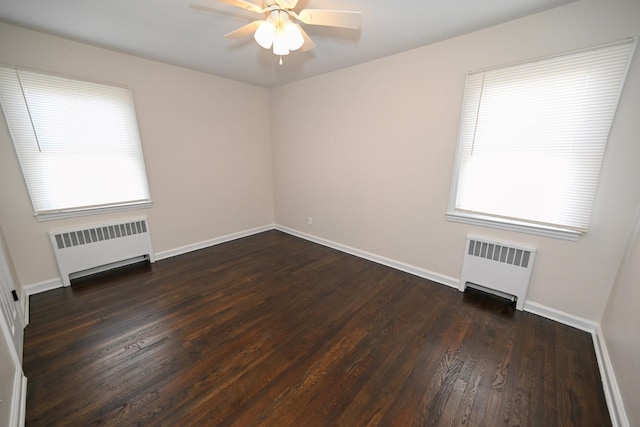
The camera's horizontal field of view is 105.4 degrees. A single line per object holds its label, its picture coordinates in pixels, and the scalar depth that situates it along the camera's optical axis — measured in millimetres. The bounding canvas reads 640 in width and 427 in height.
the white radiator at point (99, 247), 2639
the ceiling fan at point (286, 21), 1556
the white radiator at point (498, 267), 2219
